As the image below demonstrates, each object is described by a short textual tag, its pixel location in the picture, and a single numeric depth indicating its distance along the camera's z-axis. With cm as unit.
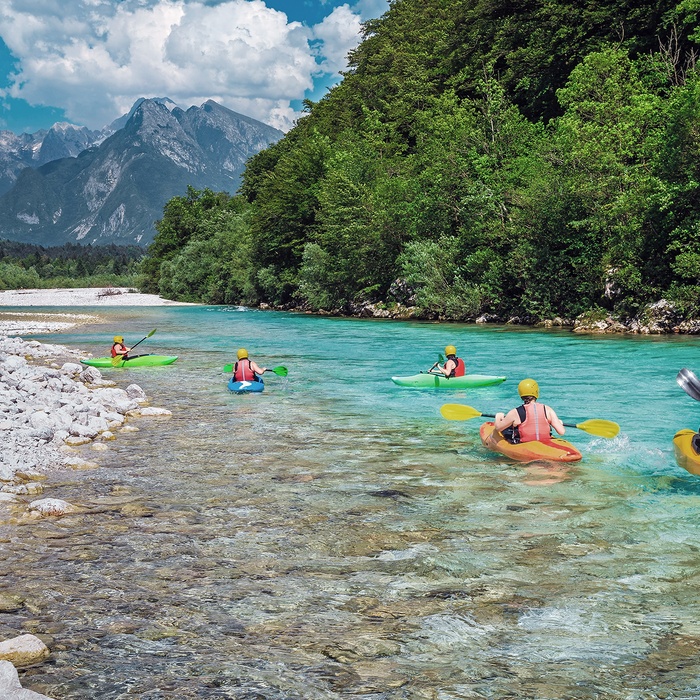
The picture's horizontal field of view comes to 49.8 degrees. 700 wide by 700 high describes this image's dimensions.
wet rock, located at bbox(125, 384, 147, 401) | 1450
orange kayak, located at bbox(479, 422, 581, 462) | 913
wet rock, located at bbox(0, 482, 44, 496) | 766
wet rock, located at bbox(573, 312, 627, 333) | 2844
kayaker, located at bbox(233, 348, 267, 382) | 1562
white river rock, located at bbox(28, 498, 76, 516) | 702
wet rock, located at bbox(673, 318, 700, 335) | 2572
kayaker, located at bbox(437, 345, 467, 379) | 1575
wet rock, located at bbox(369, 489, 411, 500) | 782
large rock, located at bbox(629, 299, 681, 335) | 2642
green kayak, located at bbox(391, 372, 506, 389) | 1577
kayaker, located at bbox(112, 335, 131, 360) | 2003
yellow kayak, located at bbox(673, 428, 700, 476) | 835
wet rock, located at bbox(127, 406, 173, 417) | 1273
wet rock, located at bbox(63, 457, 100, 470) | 893
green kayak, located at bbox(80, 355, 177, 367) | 2000
